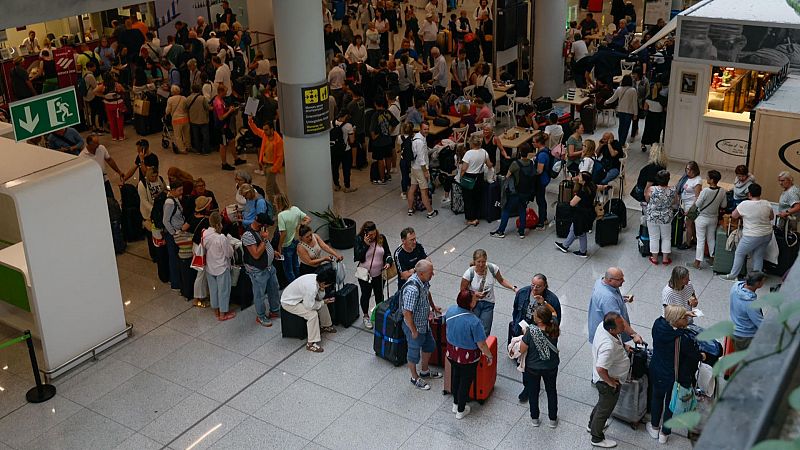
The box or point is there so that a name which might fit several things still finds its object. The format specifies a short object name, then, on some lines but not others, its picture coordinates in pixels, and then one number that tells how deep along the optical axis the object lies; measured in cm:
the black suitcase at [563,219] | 1138
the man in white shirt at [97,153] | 1159
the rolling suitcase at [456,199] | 1247
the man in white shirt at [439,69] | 1738
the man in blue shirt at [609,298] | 759
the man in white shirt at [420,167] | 1222
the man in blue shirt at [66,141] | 1228
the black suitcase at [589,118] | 1605
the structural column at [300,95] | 1070
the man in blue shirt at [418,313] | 781
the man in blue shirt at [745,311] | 740
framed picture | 1373
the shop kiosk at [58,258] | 833
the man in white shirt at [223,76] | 1616
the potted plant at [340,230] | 1155
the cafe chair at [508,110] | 1666
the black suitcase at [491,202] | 1214
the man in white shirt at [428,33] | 2128
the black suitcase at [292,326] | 924
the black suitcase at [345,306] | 945
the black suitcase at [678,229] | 1107
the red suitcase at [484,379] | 788
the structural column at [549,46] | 1744
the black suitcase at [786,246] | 1013
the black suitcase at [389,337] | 857
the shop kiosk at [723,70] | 1295
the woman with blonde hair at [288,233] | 974
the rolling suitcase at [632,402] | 746
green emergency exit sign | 834
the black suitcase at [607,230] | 1138
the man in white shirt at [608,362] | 679
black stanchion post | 843
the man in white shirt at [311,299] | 870
